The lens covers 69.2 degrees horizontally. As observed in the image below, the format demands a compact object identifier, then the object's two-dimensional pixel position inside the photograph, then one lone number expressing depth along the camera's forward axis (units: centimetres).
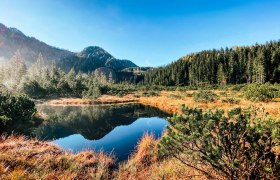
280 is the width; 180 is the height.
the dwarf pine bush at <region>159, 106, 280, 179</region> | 552
